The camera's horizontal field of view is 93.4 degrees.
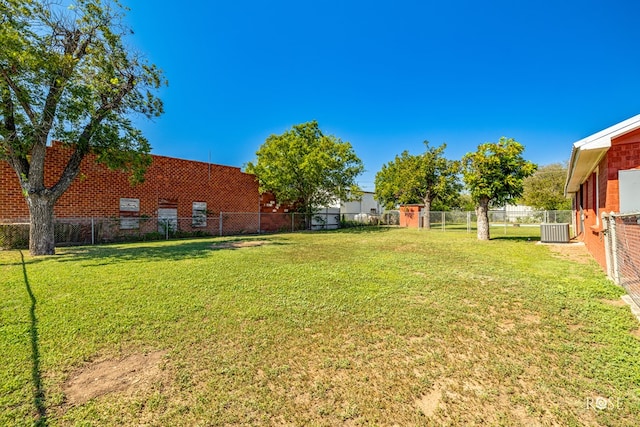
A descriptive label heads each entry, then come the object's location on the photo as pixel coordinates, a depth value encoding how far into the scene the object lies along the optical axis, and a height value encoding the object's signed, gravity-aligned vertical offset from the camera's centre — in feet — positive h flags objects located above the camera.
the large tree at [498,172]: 43.34 +6.14
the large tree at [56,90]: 27.27 +12.65
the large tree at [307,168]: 63.16 +10.41
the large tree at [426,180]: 84.38 +10.01
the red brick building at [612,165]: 18.22 +3.22
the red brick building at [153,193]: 40.70 +4.14
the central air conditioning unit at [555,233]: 40.91 -2.63
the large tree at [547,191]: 96.89 +7.64
